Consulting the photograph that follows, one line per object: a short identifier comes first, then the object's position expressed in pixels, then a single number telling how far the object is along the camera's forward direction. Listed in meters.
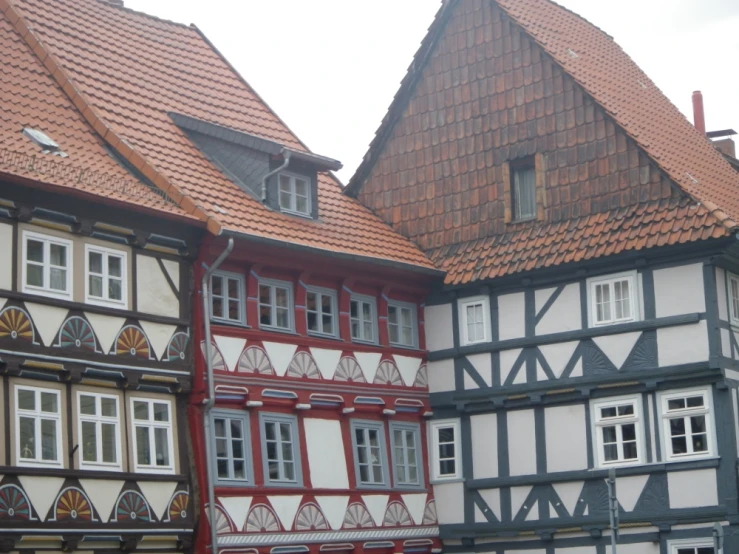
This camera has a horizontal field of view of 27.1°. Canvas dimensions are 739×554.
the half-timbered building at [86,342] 21.64
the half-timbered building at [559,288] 26.66
